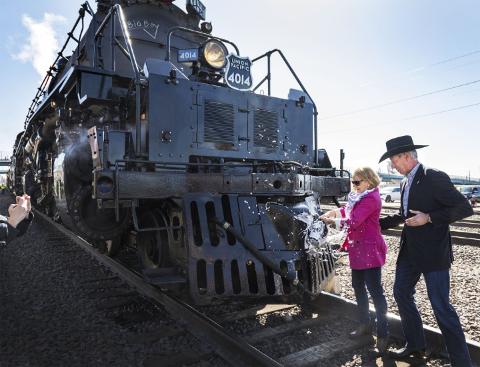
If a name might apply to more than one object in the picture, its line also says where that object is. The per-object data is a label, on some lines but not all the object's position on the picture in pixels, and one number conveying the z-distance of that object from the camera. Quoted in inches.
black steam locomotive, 137.3
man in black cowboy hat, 103.4
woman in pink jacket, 124.7
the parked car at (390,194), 1241.5
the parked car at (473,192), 1054.0
